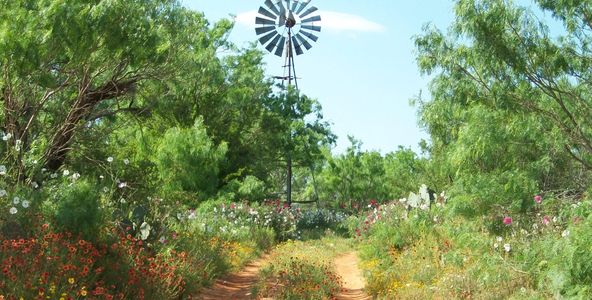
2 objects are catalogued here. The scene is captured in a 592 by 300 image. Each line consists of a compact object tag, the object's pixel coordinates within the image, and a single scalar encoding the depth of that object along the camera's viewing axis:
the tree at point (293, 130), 26.78
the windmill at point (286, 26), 31.46
